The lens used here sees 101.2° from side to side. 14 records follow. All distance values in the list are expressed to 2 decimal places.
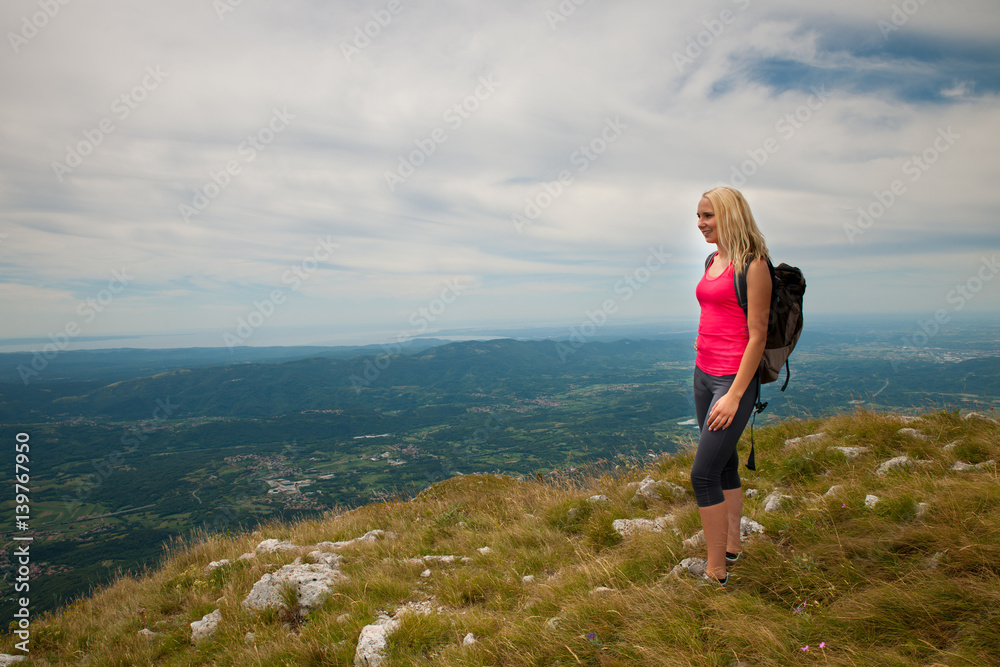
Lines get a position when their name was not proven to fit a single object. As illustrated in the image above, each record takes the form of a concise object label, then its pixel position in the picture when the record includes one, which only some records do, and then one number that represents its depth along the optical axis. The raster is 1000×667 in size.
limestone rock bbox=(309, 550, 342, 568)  6.07
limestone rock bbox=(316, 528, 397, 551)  6.95
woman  3.19
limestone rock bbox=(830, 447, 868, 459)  6.12
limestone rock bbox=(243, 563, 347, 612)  4.97
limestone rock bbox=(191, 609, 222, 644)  4.75
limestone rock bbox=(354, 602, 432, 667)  3.60
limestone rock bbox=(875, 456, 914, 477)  5.20
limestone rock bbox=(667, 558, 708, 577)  3.75
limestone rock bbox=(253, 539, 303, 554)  7.03
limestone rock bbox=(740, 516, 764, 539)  4.33
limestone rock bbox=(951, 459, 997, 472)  4.64
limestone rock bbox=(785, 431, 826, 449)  7.31
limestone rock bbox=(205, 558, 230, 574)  6.44
